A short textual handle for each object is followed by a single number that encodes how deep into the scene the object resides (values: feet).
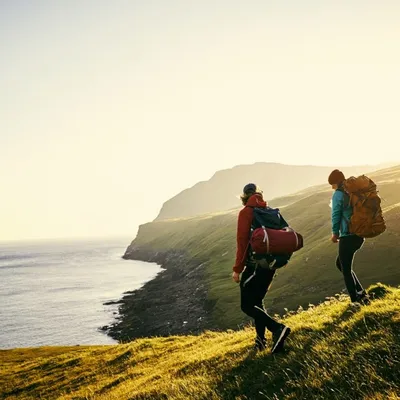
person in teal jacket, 33.55
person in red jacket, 27.89
